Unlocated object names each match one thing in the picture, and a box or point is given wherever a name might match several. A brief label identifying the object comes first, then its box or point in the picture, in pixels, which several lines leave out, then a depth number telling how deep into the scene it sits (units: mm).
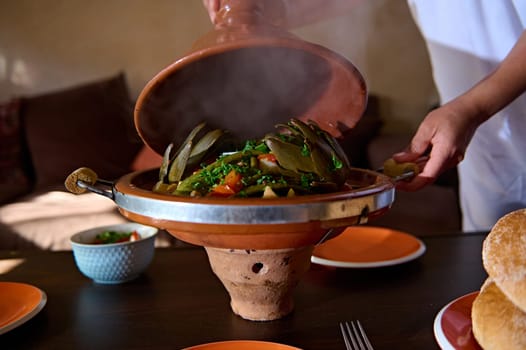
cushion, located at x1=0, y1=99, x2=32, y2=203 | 3244
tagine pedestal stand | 808
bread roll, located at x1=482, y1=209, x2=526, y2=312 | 605
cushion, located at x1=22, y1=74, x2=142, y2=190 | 3221
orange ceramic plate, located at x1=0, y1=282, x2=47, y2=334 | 790
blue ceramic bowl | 992
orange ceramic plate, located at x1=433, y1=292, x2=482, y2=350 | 638
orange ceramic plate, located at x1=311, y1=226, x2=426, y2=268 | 1064
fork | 731
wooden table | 778
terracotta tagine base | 696
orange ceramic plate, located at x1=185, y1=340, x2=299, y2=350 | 689
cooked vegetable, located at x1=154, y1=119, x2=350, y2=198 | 782
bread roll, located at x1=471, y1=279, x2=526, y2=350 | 606
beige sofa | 2797
